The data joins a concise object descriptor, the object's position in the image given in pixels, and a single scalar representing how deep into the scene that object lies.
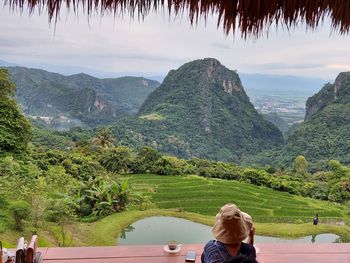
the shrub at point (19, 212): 6.00
